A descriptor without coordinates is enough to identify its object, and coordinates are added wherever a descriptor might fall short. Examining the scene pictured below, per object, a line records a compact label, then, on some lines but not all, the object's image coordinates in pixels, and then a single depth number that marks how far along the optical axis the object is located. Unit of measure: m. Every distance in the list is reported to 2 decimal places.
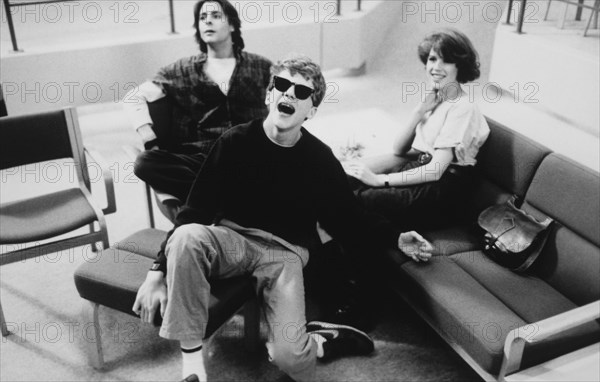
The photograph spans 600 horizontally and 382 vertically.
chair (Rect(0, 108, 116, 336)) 2.79
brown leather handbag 2.62
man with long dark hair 3.28
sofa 2.27
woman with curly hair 2.90
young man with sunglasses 2.36
